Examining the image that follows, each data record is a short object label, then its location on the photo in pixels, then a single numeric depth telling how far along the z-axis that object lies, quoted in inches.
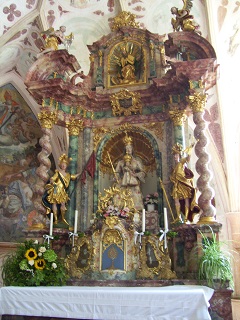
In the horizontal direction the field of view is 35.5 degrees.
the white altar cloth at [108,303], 180.9
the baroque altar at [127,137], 272.2
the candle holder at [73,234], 289.3
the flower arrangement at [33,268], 240.5
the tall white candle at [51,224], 283.1
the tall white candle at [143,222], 270.6
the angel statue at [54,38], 360.0
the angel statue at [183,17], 333.4
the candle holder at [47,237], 283.3
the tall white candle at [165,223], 262.3
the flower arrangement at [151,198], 314.0
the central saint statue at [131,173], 315.3
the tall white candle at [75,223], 287.4
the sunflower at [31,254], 246.7
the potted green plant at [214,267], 226.8
